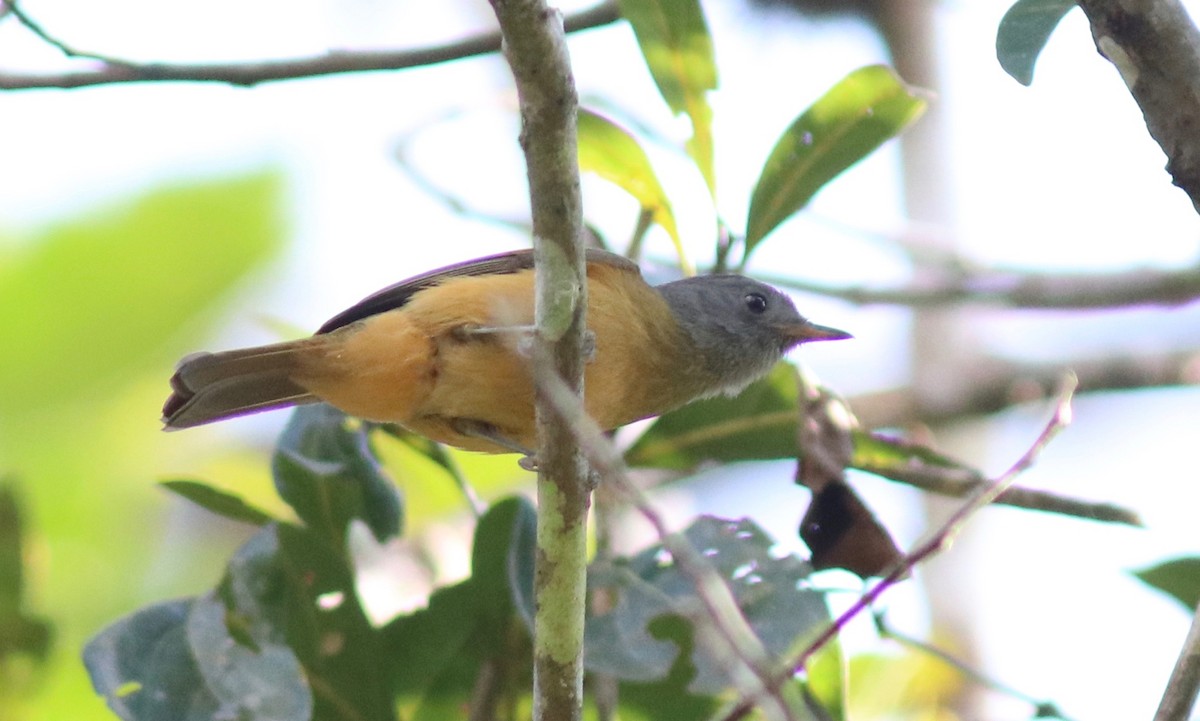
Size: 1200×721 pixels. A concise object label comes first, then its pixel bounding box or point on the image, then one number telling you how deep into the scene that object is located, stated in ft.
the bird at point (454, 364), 23.82
